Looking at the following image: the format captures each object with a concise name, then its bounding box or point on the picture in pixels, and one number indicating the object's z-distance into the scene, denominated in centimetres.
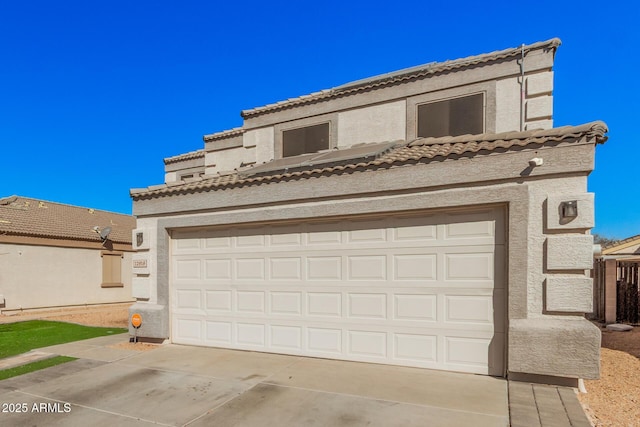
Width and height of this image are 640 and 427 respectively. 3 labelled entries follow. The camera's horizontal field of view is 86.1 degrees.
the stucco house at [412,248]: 489
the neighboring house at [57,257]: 1402
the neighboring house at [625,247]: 1609
